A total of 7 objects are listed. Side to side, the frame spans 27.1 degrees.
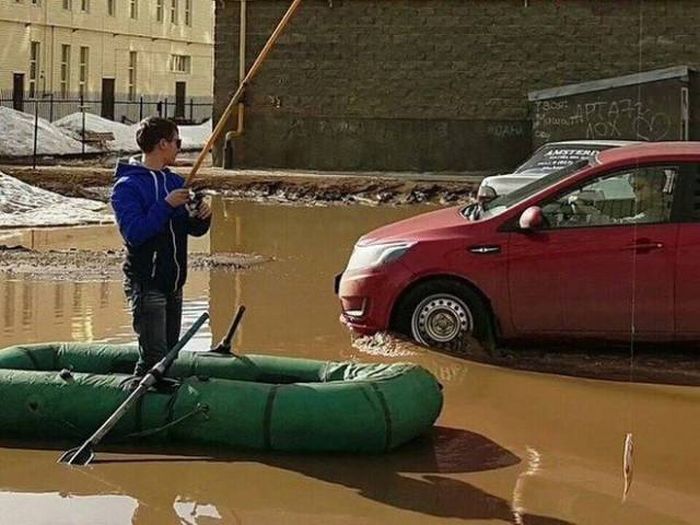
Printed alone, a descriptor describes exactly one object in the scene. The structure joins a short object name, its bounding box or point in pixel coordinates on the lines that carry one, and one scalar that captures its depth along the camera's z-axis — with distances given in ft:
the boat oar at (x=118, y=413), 24.17
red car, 32.91
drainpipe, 107.45
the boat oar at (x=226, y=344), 27.48
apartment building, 175.63
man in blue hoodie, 24.73
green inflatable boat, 24.44
